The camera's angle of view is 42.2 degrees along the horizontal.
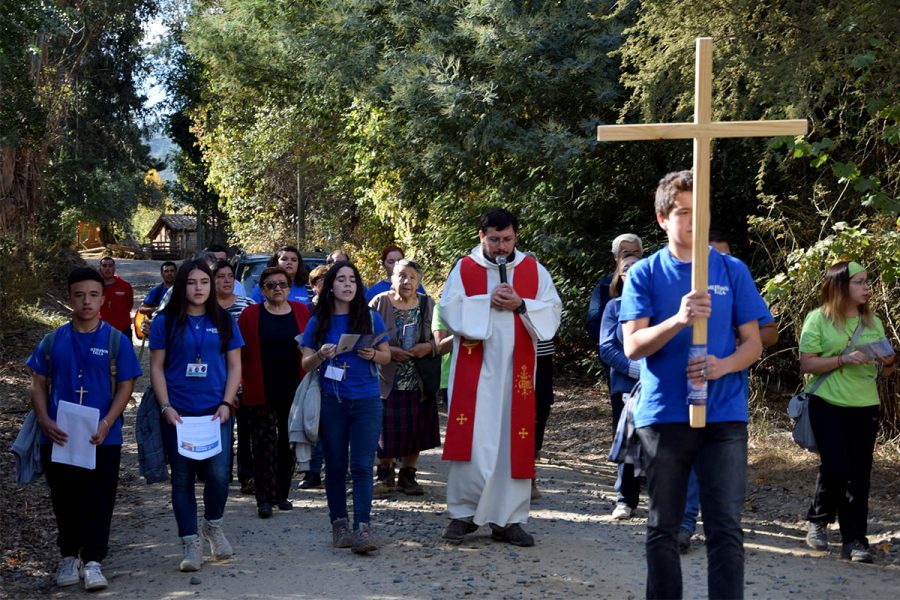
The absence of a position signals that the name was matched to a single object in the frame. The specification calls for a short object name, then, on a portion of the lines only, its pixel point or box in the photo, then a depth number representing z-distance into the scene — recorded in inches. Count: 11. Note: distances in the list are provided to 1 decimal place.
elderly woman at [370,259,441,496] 361.1
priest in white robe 296.4
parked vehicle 672.4
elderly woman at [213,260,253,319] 382.0
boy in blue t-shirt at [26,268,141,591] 268.8
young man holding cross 186.4
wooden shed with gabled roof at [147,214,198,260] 2967.5
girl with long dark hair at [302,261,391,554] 295.6
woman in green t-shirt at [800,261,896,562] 285.1
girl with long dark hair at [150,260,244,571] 276.1
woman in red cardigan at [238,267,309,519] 343.9
